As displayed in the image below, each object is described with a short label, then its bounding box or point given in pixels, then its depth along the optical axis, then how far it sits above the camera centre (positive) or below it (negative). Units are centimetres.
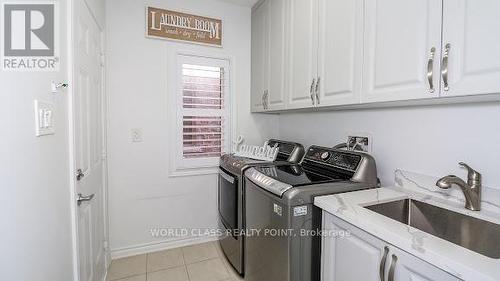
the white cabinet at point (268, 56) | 210 +73
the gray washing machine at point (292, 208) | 127 -42
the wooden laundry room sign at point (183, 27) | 226 +103
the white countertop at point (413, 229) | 69 -35
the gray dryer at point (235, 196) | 192 -55
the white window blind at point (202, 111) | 243 +22
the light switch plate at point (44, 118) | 91 +5
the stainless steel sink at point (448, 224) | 100 -42
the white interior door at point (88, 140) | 136 -6
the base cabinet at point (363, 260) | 81 -49
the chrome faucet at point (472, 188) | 108 -24
